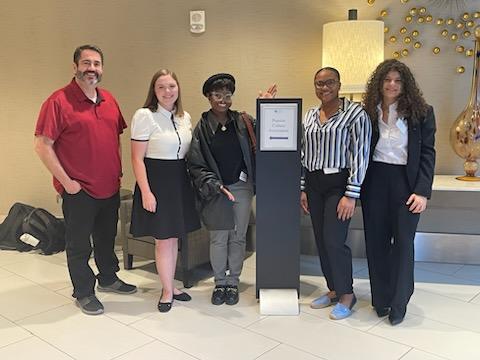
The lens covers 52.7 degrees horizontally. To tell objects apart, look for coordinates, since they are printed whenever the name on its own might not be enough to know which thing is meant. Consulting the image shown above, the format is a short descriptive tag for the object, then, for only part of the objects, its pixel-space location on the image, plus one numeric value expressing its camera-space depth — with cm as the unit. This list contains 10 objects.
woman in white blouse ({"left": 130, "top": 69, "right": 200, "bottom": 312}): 272
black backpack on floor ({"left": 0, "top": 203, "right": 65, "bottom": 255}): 401
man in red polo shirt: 270
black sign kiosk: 275
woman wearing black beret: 279
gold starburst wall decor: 355
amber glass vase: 336
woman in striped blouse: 257
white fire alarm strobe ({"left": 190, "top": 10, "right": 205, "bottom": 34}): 408
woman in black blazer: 253
